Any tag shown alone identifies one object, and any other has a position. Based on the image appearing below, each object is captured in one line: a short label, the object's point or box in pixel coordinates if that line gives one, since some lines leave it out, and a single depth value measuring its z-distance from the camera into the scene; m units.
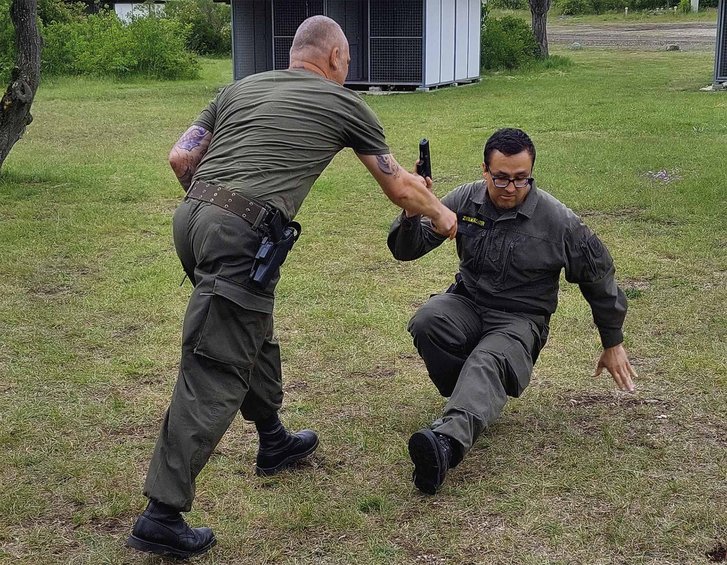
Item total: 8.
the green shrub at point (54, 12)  31.10
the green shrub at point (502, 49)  27.86
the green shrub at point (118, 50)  24.70
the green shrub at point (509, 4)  57.84
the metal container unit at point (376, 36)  21.53
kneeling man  4.05
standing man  3.28
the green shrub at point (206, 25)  36.22
